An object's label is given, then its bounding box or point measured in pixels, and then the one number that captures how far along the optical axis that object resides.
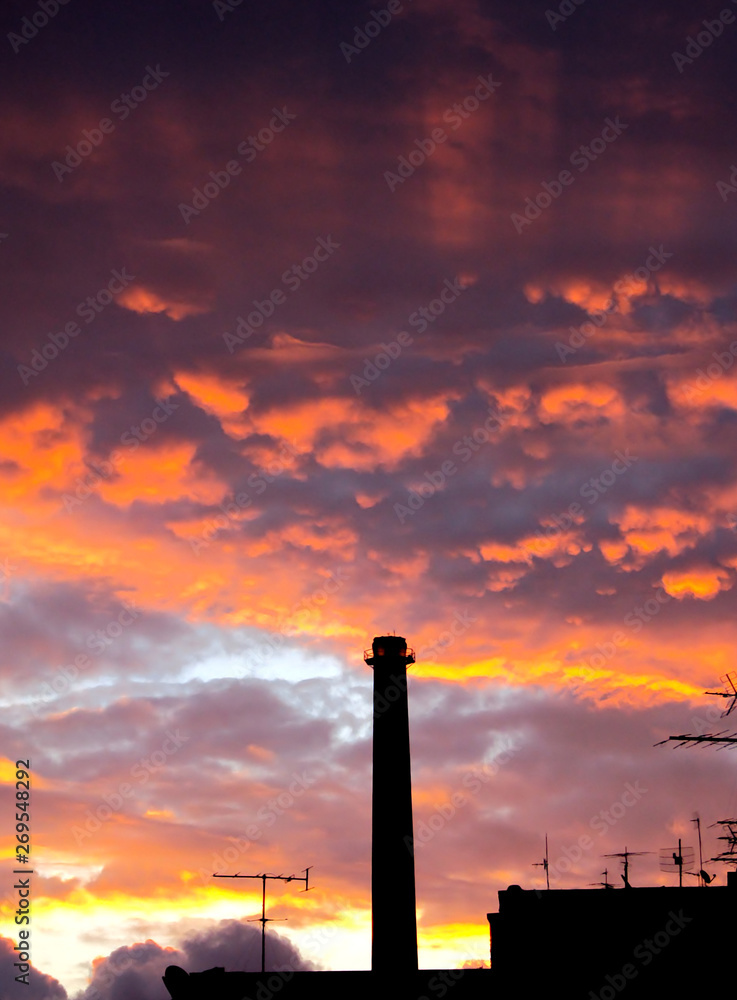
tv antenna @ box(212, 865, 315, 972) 65.53
